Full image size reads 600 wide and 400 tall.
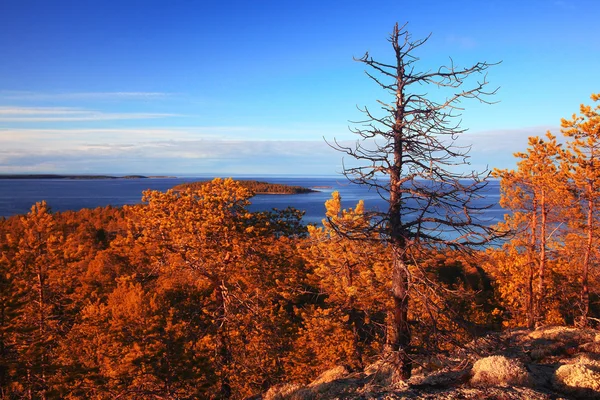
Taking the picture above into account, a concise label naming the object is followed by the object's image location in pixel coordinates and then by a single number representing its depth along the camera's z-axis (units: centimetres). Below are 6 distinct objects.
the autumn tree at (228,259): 1736
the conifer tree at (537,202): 1909
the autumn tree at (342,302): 1848
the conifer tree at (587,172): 1808
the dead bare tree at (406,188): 820
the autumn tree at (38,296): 1595
